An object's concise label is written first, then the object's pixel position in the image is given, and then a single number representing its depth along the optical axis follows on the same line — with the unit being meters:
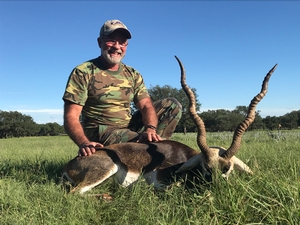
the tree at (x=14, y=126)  76.19
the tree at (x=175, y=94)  45.47
